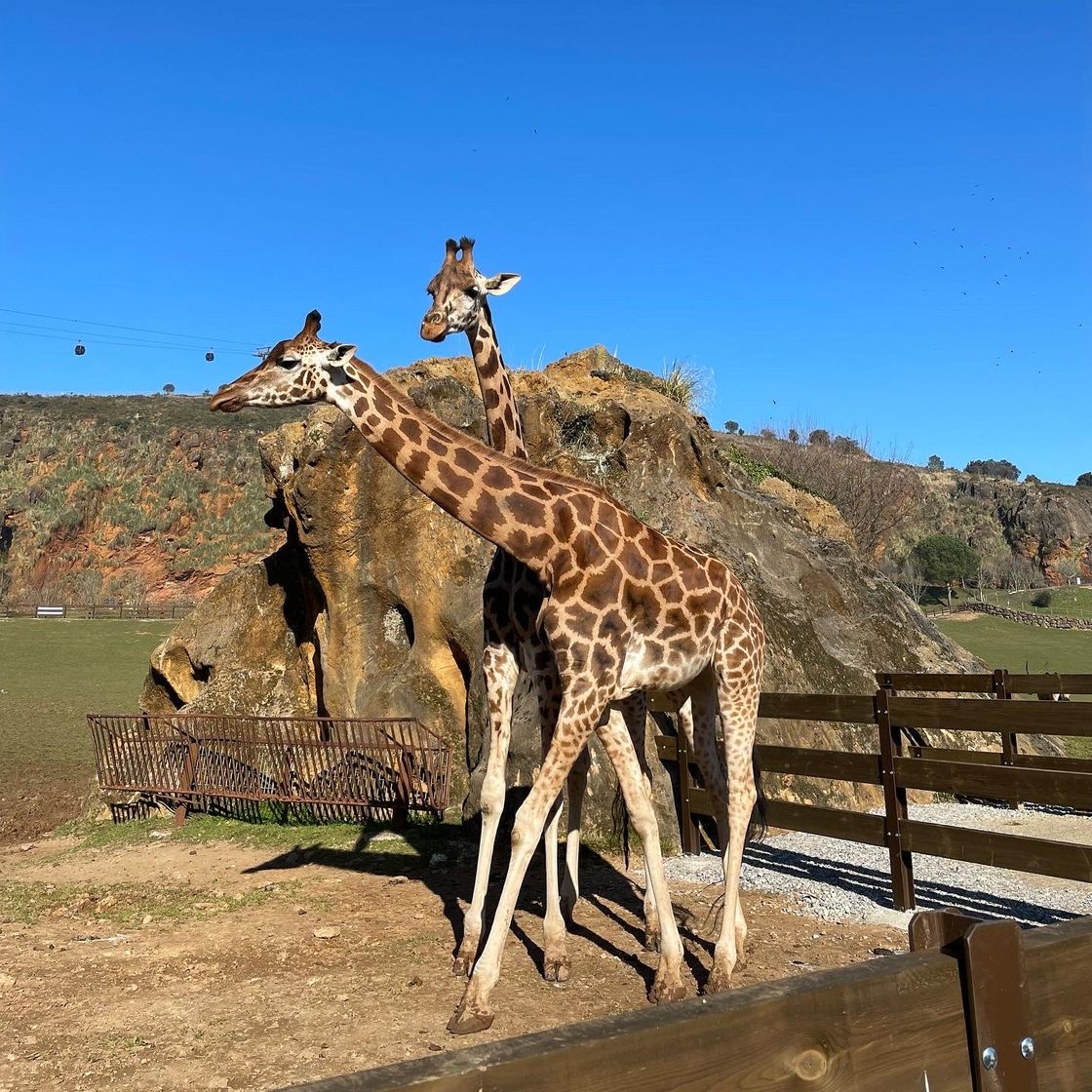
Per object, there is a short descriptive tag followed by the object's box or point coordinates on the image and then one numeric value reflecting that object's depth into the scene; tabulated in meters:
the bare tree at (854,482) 38.78
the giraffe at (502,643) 5.91
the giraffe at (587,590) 5.42
